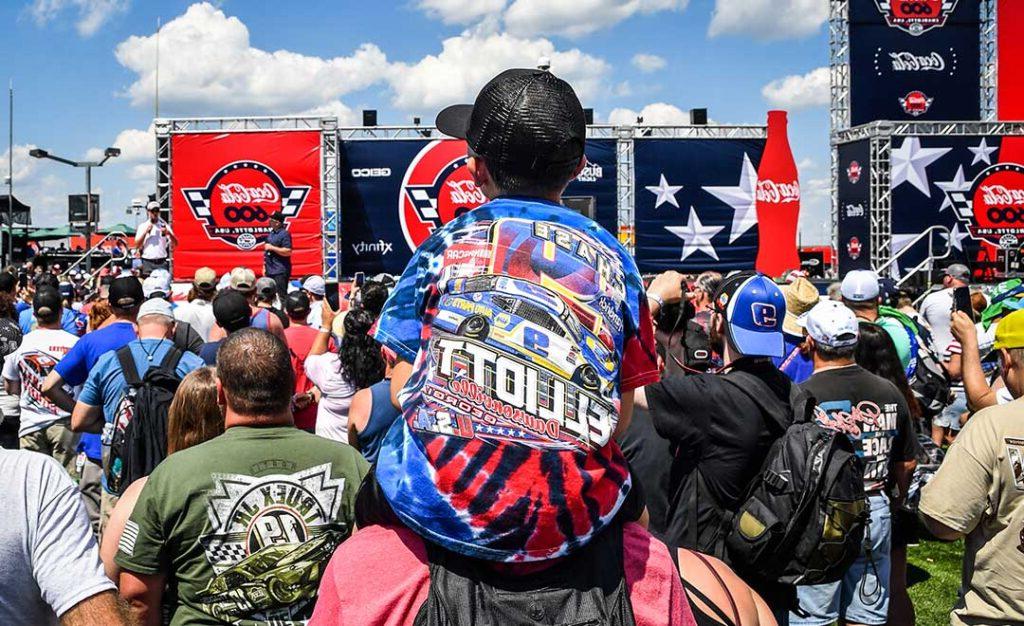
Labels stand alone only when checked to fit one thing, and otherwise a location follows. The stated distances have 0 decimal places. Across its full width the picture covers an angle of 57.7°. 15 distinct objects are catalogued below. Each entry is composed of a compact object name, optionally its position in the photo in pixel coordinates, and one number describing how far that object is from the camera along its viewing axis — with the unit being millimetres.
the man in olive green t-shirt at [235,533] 2848
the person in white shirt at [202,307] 7711
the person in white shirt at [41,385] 6410
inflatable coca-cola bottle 20234
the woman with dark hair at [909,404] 4836
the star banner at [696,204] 19938
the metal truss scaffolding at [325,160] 18984
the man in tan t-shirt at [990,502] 3055
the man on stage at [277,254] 16938
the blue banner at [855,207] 20797
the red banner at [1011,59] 23234
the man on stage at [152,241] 14977
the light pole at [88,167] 23077
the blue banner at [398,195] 19344
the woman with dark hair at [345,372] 5555
